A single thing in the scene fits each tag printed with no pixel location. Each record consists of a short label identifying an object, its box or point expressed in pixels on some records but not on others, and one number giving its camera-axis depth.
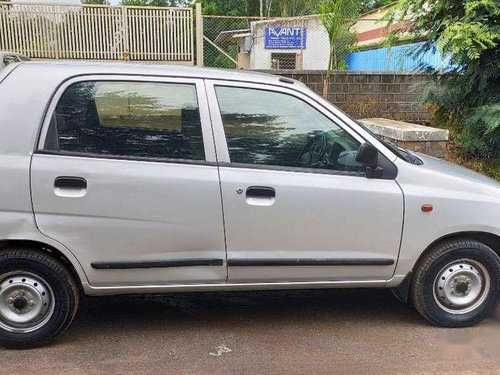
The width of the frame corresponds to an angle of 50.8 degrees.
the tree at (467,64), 6.28
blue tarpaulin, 7.27
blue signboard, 16.75
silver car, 3.28
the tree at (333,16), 9.61
